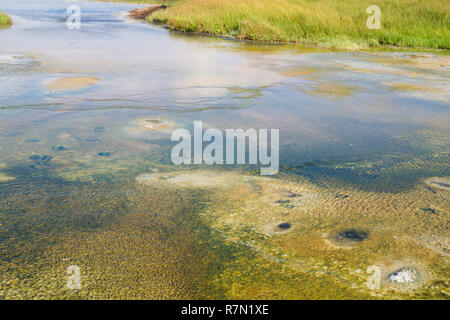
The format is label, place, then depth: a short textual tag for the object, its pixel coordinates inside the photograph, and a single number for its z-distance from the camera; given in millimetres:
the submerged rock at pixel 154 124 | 4984
